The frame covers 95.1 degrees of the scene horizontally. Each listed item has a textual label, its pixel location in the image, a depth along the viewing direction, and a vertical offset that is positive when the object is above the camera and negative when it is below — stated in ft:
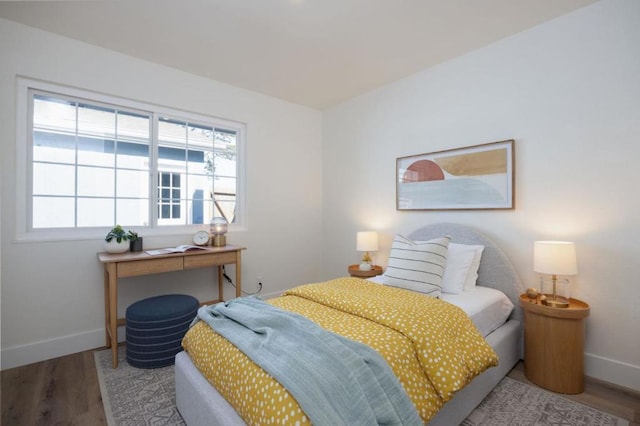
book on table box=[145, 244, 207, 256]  8.50 -1.17
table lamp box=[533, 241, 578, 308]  6.37 -1.00
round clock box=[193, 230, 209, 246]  10.07 -0.91
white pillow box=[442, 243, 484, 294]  7.72 -1.48
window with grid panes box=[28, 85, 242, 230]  8.20 +1.47
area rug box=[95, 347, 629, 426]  5.49 -3.88
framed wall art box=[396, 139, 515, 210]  8.18 +1.09
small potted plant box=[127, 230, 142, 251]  8.69 -0.92
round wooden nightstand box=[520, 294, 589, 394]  6.26 -2.88
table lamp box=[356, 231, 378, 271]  10.57 -1.06
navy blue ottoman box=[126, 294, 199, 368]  7.31 -3.09
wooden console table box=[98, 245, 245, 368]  7.39 -1.50
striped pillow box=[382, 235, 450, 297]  7.32 -1.40
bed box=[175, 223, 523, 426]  4.44 -2.82
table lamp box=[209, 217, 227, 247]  10.08 -0.70
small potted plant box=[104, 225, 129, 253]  8.25 -0.85
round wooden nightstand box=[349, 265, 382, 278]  10.30 -2.11
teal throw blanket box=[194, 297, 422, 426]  3.39 -2.03
